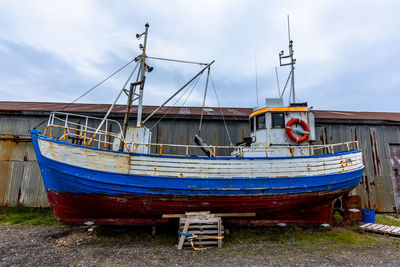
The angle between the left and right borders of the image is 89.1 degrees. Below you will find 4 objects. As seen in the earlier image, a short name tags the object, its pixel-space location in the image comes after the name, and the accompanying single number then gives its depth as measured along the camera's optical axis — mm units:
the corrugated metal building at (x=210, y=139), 9773
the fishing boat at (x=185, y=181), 6273
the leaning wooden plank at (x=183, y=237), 5935
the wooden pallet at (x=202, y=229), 6012
